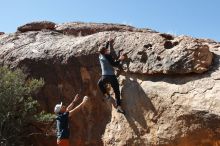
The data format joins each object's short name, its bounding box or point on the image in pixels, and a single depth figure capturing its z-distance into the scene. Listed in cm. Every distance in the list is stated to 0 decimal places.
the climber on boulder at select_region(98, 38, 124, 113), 1252
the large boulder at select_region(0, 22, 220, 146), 1114
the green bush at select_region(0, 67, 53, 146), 1370
